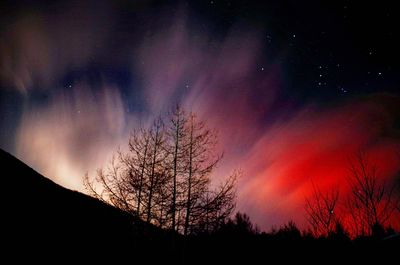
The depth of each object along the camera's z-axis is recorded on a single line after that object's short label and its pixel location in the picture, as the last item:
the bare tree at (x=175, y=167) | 11.17
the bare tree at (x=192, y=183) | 11.37
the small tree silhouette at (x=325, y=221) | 13.75
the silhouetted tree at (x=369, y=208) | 11.17
